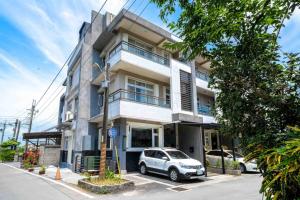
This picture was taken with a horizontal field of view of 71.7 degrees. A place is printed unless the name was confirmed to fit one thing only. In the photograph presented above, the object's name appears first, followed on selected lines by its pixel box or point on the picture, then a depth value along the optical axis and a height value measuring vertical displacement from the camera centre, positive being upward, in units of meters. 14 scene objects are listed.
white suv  11.80 -1.12
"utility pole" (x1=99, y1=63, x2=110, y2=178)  10.71 +0.74
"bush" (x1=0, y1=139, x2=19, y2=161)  34.44 -0.87
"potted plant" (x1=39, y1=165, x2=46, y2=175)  15.99 -1.97
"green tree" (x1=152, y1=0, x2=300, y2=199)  3.23 +1.27
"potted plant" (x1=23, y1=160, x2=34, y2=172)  18.60 -1.93
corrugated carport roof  24.43 +1.16
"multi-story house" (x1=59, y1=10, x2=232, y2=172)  14.91 +4.01
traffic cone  13.17 -1.95
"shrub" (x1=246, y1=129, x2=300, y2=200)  2.37 -0.31
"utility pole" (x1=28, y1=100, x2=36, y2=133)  32.58 +5.08
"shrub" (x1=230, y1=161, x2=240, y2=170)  15.05 -1.42
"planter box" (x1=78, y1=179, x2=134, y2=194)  9.41 -1.95
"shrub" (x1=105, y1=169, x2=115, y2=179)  10.91 -1.56
